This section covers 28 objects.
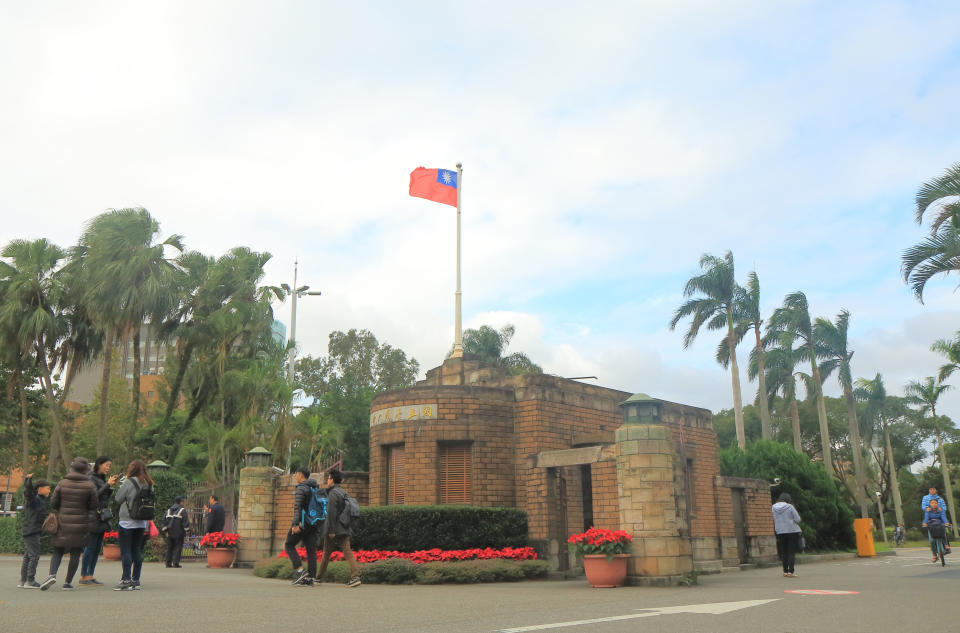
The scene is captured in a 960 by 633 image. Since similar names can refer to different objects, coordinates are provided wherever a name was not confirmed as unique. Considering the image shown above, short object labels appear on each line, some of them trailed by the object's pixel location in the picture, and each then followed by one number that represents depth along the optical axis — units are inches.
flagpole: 760.5
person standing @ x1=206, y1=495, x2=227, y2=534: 683.4
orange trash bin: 898.7
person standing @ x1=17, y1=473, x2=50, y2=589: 386.3
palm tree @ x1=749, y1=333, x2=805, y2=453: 1701.5
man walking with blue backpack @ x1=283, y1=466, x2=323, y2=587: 435.5
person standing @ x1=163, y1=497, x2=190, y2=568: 643.5
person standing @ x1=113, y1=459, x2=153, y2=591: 378.6
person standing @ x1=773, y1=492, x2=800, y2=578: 518.0
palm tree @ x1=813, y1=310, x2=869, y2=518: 1684.3
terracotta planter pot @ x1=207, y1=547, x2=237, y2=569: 666.8
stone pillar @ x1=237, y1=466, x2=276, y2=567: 681.0
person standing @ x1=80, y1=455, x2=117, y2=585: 386.6
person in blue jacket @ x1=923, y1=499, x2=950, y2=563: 595.5
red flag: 851.4
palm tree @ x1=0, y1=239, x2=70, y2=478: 1007.6
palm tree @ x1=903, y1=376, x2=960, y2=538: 1968.5
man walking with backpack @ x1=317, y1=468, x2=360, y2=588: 432.1
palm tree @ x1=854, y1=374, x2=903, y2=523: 1943.9
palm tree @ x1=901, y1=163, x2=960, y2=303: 649.0
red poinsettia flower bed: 528.7
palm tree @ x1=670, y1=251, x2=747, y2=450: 1517.0
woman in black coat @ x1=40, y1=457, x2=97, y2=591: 364.8
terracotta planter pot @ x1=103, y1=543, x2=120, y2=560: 739.4
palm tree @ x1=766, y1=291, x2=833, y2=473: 1627.7
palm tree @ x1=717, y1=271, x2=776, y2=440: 1530.5
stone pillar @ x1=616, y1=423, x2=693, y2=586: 480.1
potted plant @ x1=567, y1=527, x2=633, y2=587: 471.2
